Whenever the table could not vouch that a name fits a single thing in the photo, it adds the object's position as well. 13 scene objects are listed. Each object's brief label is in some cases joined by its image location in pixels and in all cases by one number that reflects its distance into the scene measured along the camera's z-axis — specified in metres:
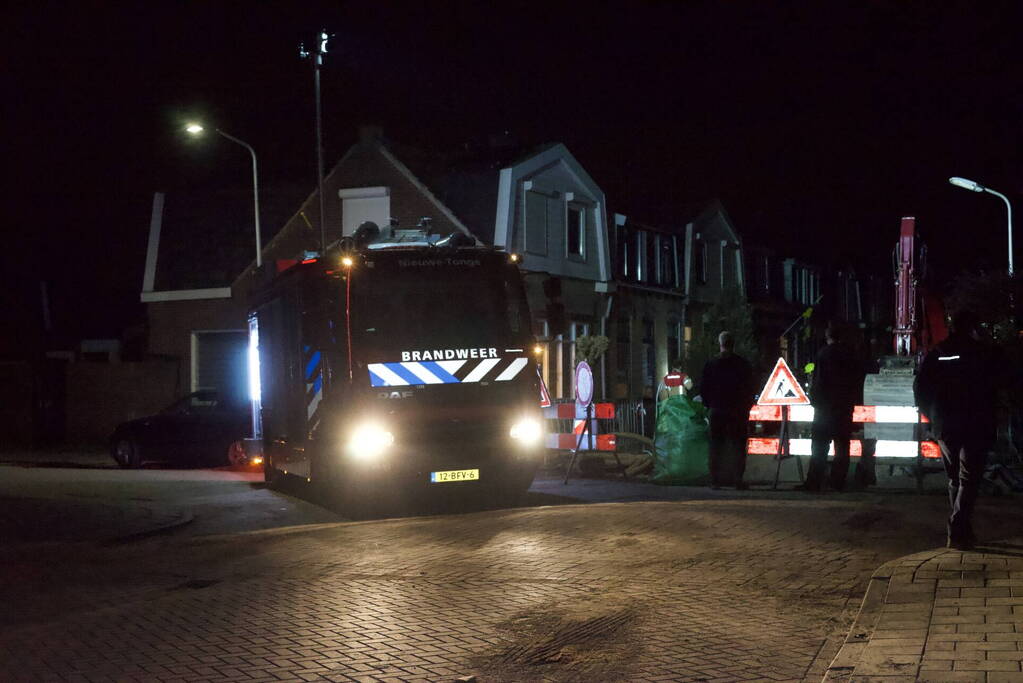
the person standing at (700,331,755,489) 15.52
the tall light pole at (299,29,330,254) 24.94
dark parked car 24.17
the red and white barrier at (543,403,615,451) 18.38
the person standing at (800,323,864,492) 14.85
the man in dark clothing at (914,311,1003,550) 9.67
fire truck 14.42
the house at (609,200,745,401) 38.41
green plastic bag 16.52
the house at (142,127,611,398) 33.22
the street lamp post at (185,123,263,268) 29.52
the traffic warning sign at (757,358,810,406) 16.53
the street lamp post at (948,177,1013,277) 37.19
